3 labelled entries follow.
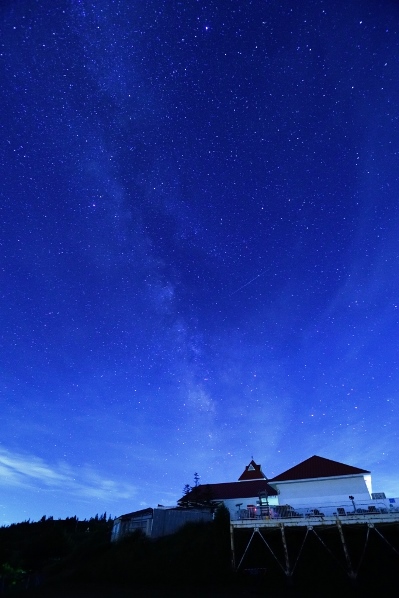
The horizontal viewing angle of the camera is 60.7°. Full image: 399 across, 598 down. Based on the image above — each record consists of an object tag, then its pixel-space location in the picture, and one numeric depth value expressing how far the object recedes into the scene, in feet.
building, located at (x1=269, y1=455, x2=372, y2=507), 106.01
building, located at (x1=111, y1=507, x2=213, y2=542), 122.83
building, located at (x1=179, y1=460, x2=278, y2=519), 144.11
